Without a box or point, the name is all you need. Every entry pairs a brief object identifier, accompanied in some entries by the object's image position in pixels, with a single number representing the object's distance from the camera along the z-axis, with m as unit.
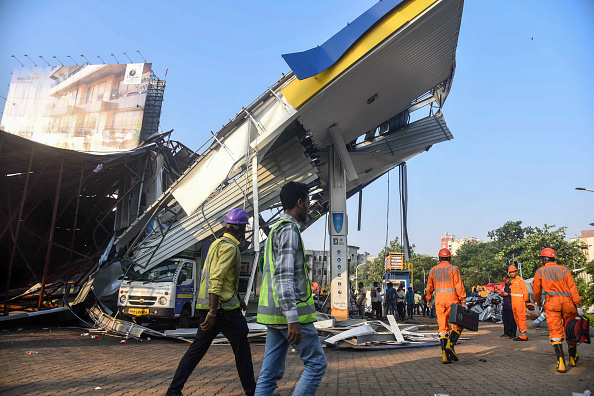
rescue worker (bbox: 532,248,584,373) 6.01
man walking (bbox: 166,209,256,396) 3.92
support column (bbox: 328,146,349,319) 14.48
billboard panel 47.03
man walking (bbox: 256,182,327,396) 2.91
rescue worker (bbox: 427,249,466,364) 6.40
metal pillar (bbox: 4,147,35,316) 10.56
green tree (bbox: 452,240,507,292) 66.52
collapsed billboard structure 11.45
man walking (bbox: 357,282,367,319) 17.27
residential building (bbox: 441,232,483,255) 179.49
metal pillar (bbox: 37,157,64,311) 11.58
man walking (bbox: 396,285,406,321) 18.34
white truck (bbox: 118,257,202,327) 10.94
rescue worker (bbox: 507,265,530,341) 9.96
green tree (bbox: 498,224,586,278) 41.56
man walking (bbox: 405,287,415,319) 20.73
